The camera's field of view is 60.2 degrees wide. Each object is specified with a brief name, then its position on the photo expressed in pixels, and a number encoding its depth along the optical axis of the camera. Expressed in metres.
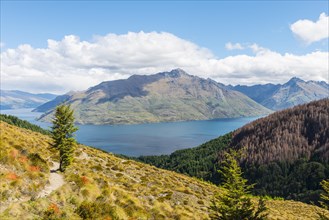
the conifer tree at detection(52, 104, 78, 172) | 37.69
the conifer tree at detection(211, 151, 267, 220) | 27.67
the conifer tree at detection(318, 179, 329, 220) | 30.50
